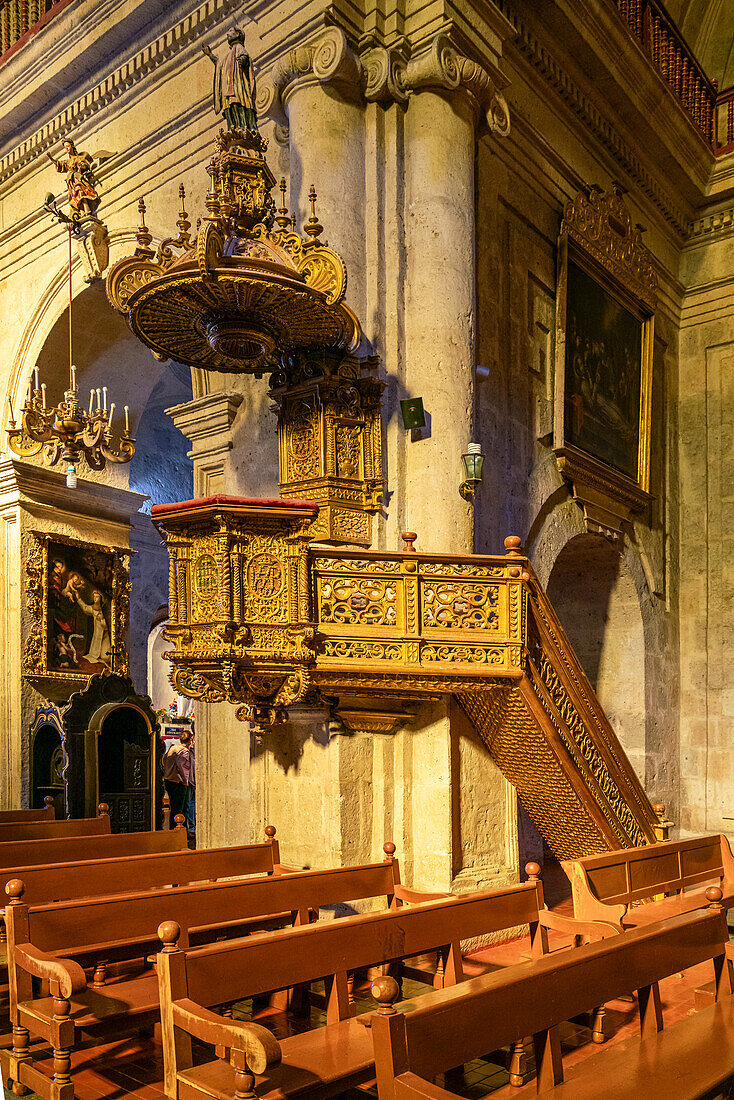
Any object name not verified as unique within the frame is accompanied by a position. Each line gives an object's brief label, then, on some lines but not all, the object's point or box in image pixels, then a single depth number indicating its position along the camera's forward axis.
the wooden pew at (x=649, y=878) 4.96
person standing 11.70
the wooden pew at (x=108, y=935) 3.52
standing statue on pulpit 6.31
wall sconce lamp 6.63
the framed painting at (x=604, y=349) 9.05
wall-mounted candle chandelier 8.42
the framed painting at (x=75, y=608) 10.16
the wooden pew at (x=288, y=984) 2.86
